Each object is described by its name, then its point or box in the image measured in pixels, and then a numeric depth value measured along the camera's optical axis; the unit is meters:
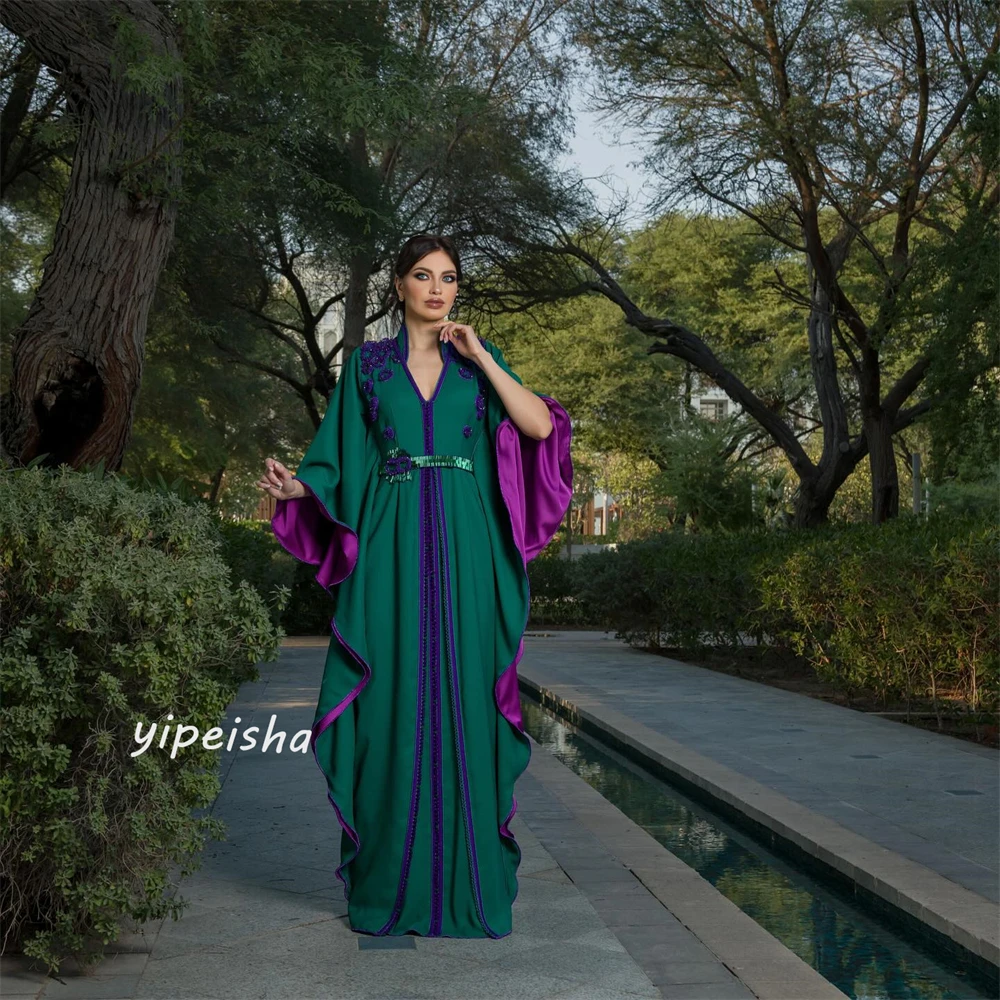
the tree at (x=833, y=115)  16.61
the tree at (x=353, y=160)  10.41
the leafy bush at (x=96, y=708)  3.64
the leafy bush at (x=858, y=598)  9.02
